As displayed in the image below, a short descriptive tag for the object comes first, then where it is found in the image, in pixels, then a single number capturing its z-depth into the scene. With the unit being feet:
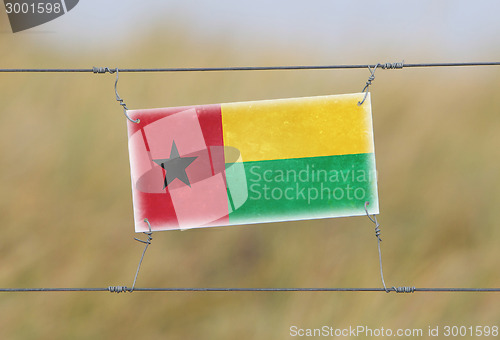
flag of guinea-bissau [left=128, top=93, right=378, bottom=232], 15.97
